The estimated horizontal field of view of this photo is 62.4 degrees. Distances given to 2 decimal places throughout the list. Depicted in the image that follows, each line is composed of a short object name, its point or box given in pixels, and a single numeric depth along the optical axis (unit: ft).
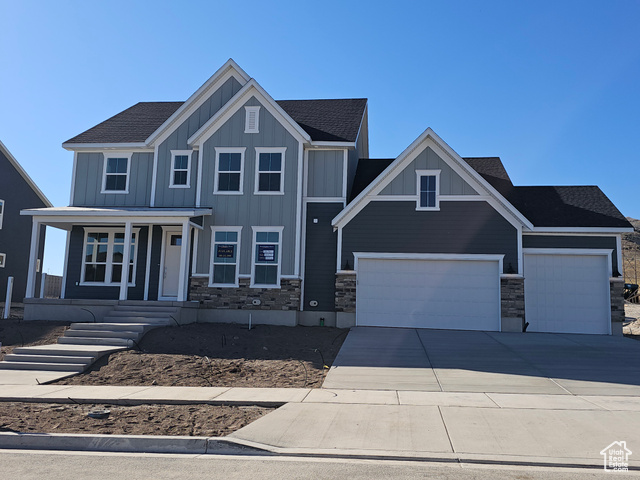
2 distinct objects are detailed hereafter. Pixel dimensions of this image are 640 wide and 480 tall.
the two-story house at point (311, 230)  53.72
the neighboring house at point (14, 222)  81.61
